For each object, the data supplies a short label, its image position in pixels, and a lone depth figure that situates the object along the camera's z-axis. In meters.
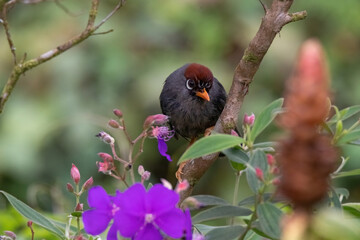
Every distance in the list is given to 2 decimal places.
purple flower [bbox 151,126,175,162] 6.02
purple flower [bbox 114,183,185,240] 4.53
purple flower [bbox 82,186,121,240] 4.92
